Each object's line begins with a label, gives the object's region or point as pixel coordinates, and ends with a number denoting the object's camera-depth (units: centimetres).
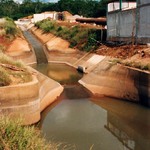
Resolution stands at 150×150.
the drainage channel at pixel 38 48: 4174
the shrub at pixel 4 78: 1734
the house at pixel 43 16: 8675
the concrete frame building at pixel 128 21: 2836
